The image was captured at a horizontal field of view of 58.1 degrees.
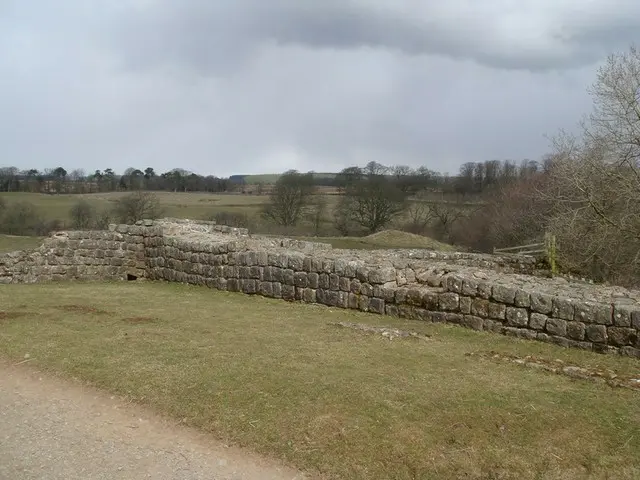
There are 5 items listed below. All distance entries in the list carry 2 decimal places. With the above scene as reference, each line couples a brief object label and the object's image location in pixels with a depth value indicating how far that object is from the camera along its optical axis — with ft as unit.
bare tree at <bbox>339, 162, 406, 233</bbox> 197.47
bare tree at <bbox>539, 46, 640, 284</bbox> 70.54
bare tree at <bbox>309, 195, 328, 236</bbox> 195.62
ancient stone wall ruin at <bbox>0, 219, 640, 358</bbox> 29.40
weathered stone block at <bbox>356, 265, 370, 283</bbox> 38.70
